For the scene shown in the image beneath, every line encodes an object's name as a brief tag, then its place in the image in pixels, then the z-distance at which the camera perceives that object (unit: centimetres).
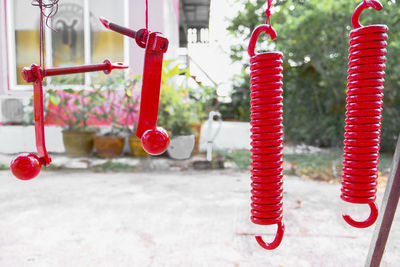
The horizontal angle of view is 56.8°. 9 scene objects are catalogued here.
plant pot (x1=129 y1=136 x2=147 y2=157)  437
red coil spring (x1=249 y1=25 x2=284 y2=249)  54
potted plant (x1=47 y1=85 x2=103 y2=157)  415
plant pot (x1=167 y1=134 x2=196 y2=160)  416
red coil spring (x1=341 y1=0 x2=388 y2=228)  53
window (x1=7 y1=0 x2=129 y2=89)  322
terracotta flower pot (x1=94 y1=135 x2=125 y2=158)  433
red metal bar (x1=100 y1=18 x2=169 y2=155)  46
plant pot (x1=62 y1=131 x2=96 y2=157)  428
